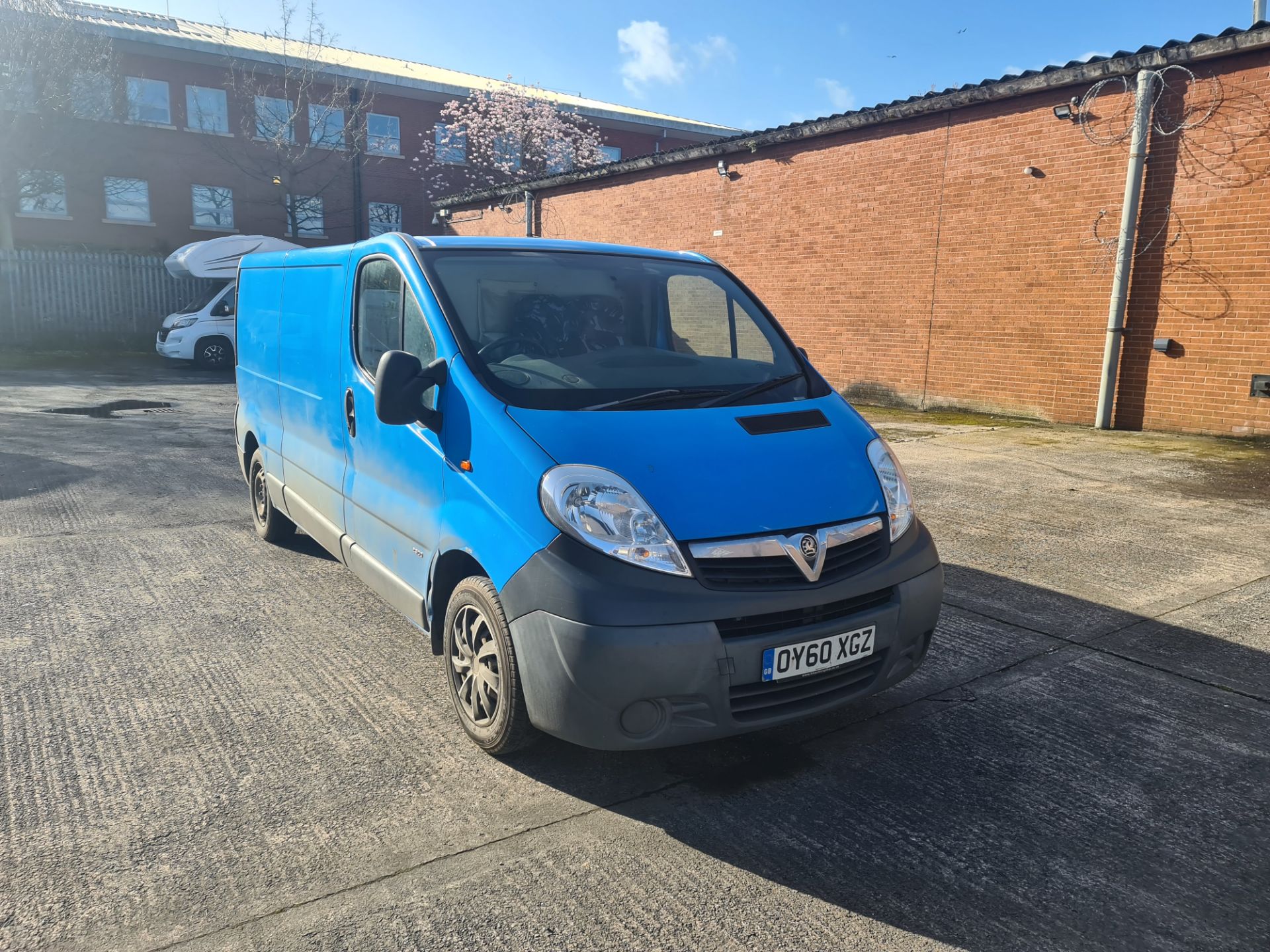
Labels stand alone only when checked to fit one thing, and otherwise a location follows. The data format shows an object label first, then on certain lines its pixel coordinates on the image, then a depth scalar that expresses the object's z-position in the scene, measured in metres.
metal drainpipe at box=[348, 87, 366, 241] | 29.16
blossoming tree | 31.06
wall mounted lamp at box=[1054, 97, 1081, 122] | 11.23
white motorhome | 18.45
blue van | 2.70
